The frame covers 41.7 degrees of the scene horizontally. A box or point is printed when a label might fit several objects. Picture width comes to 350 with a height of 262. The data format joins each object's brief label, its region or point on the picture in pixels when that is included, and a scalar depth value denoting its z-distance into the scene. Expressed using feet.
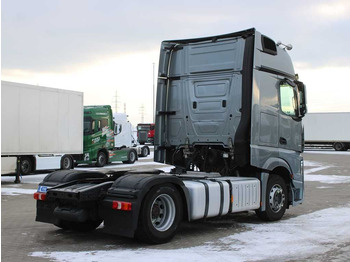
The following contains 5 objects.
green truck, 79.25
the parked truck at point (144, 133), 168.04
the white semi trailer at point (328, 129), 146.82
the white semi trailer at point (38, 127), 52.34
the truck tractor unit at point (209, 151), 21.53
